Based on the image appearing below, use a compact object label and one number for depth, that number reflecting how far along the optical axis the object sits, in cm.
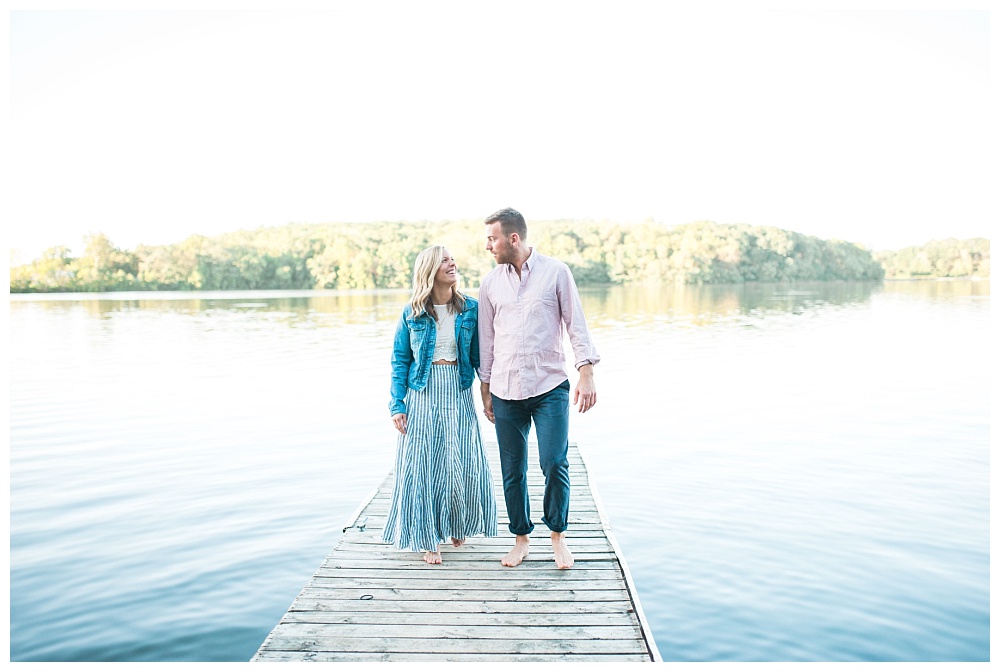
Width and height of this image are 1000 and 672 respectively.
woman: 430
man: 405
